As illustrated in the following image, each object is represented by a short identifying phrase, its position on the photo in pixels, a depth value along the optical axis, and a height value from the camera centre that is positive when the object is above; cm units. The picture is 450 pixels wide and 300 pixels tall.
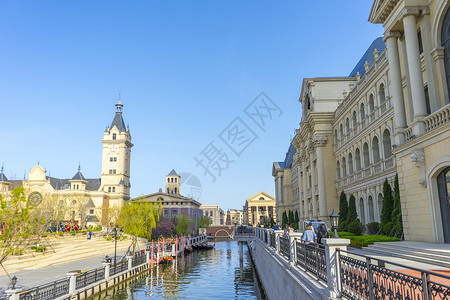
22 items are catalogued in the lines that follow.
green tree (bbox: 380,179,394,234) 2294 +44
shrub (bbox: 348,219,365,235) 2834 -134
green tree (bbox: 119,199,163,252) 3838 -33
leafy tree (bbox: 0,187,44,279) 1752 -13
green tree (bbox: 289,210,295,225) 6178 -96
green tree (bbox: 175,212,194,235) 7804 -255
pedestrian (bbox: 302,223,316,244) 1522 -98
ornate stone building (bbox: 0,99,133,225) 8994 +1106
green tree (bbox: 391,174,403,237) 1965 -25
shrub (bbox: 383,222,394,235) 2161 -100
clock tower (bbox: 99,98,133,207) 10662 +1669
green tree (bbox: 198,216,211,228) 11748 -309
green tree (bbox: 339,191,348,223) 3342 +50
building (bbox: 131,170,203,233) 10612 +357
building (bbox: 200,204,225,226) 16588 +144
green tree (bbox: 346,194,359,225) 3119 +0
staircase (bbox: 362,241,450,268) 1121 -157
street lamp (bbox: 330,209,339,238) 1321 -27
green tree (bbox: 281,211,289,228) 6755 -123
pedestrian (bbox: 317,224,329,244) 1499 -88
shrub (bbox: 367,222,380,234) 2633 -120
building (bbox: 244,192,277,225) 12575 +268
